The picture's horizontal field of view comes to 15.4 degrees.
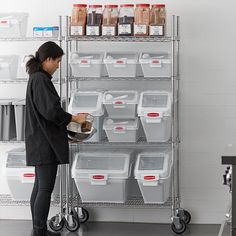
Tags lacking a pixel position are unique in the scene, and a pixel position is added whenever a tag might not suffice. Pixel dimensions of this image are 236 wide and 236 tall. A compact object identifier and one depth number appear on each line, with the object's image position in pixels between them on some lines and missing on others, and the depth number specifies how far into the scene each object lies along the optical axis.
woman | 6.01
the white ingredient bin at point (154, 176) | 6.63
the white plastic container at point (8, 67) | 6.90
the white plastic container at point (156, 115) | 6.60
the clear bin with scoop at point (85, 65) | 6.77
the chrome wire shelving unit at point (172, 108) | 6.77
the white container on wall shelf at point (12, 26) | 6.87
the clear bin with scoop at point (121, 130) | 6.73
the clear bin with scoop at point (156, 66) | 6.66
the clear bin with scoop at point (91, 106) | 6.75
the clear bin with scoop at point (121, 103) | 6.74
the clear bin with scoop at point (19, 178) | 6.90
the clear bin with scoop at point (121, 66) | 6.71
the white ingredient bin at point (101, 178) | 6.70
